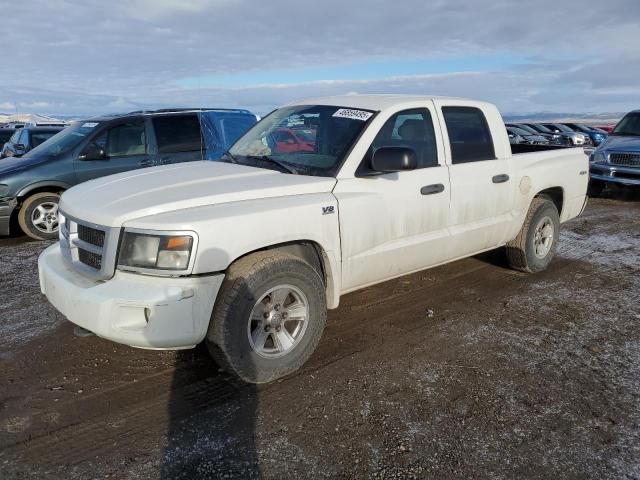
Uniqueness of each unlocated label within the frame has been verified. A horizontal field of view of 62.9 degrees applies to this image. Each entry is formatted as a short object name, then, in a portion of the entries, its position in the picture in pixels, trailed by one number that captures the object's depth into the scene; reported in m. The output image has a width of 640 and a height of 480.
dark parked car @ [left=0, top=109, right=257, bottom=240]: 7.34
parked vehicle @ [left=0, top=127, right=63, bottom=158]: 10.72
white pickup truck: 2.96
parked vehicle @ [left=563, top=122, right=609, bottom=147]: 24.44
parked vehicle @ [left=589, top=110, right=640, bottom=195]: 10.67
